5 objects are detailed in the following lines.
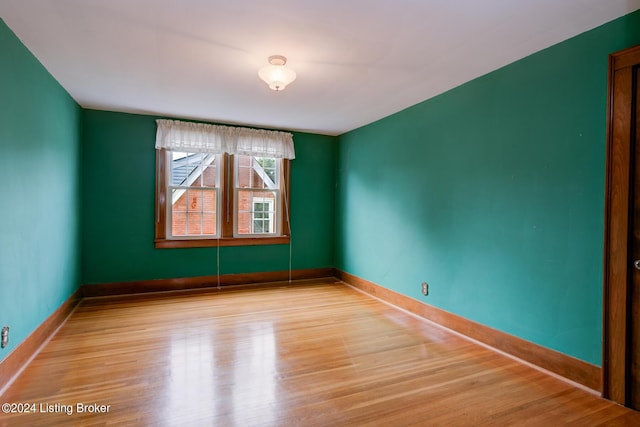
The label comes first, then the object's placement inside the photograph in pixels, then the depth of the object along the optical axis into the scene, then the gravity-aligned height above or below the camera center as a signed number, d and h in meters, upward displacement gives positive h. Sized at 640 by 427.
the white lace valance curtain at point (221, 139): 4.54 +1.05
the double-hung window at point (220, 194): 4.68 +0.27
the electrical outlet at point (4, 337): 2.21 -0.85
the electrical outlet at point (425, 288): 3.68 -0.81
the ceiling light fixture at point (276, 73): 2.69 +1.14
